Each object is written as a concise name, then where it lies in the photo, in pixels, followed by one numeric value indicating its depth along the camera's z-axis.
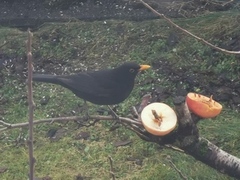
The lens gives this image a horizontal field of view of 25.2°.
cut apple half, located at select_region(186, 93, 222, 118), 2.22
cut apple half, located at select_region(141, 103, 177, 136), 2.19
